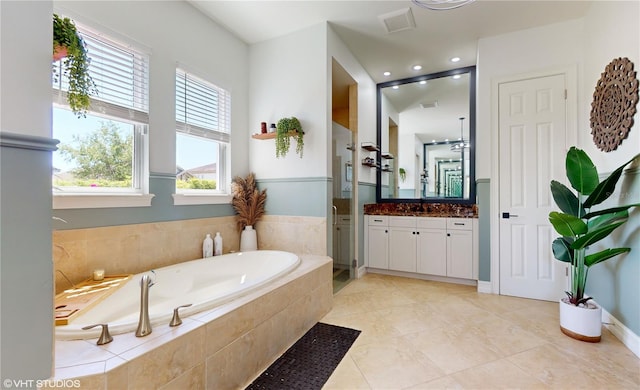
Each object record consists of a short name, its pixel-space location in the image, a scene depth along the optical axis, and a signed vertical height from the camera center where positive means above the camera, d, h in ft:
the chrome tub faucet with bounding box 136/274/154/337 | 4.04 -1.76
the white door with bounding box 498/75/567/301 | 9.37 +0.58
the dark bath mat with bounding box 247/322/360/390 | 5.23 -3.54
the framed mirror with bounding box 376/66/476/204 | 12.38 +2.72
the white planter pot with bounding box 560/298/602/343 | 6.67 -3.10
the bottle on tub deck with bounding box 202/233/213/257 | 8.75 -1.67
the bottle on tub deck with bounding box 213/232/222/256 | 9.05 -1.64
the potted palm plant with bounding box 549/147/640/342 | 6.56 -0.85
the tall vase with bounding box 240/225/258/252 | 9.93 -1.62
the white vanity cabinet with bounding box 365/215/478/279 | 11.07 -2.13
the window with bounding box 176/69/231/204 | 8.50 +1.91
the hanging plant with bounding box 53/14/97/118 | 4.58 +2.37
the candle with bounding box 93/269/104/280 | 6.10 -1.75
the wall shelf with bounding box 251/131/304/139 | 9.63 +2.17
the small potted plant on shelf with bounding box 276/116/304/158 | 9.56 +2.12
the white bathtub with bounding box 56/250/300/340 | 4.37 -2.15
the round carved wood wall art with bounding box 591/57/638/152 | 6.48 +2.31
